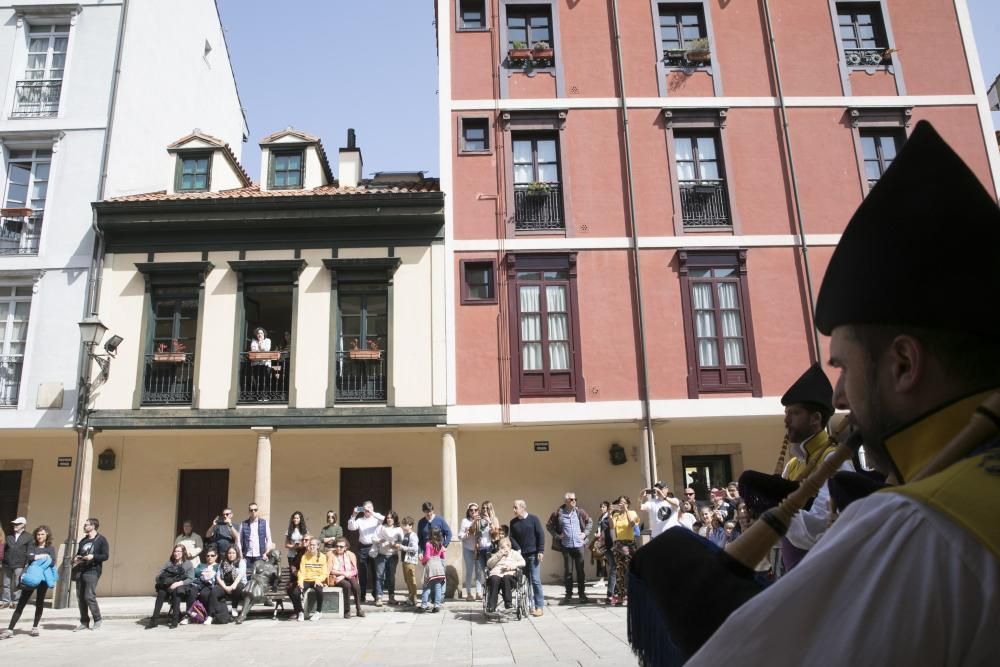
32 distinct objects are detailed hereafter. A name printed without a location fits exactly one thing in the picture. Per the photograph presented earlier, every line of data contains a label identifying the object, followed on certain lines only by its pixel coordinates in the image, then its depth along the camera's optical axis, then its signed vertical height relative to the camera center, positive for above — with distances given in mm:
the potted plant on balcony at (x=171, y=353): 16188 +3906
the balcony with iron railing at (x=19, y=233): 17203 +7142
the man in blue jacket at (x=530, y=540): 12844 -466
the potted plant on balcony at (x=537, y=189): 16938 +7608
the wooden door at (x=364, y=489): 17359 +759
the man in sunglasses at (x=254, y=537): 14055 -256
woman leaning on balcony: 16375 +3516
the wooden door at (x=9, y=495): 17672 +942
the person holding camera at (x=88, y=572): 12336 -712
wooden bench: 13157 -1430
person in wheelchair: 11945 -911
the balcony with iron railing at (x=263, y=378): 16219 +3295
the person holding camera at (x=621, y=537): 13281 -494
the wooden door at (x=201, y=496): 17453 +727
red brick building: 16234 +7314
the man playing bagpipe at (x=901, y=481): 829 +24
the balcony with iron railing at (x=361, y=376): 16094 +3228
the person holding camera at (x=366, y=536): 14727 -320
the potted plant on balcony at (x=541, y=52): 17755 +11317
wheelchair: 12026 -1435
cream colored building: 16031 +3617
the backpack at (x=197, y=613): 12828 -1524
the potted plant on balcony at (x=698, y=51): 17734 +11189
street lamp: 15148 +2616
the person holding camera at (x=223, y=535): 13695 -175
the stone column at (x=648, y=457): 15633 +1151
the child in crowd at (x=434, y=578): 13328 -1112
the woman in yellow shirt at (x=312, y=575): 13021 -940
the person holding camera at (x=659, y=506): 11523 +54
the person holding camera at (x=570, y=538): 13836 -481
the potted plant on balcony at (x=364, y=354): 16078 +3691
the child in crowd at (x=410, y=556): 14052 -741
